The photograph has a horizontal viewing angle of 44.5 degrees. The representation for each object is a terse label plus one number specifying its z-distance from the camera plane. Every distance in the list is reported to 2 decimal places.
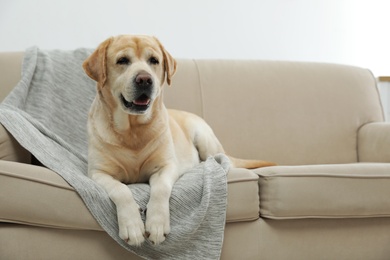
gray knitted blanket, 1.64
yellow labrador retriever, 1.80
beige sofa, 1.60
